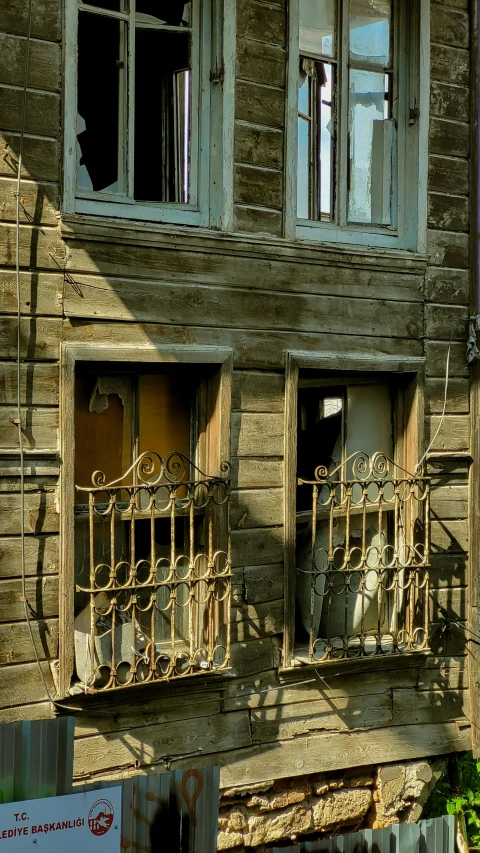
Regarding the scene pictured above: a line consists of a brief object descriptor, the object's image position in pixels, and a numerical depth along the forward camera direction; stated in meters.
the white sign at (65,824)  4.69
